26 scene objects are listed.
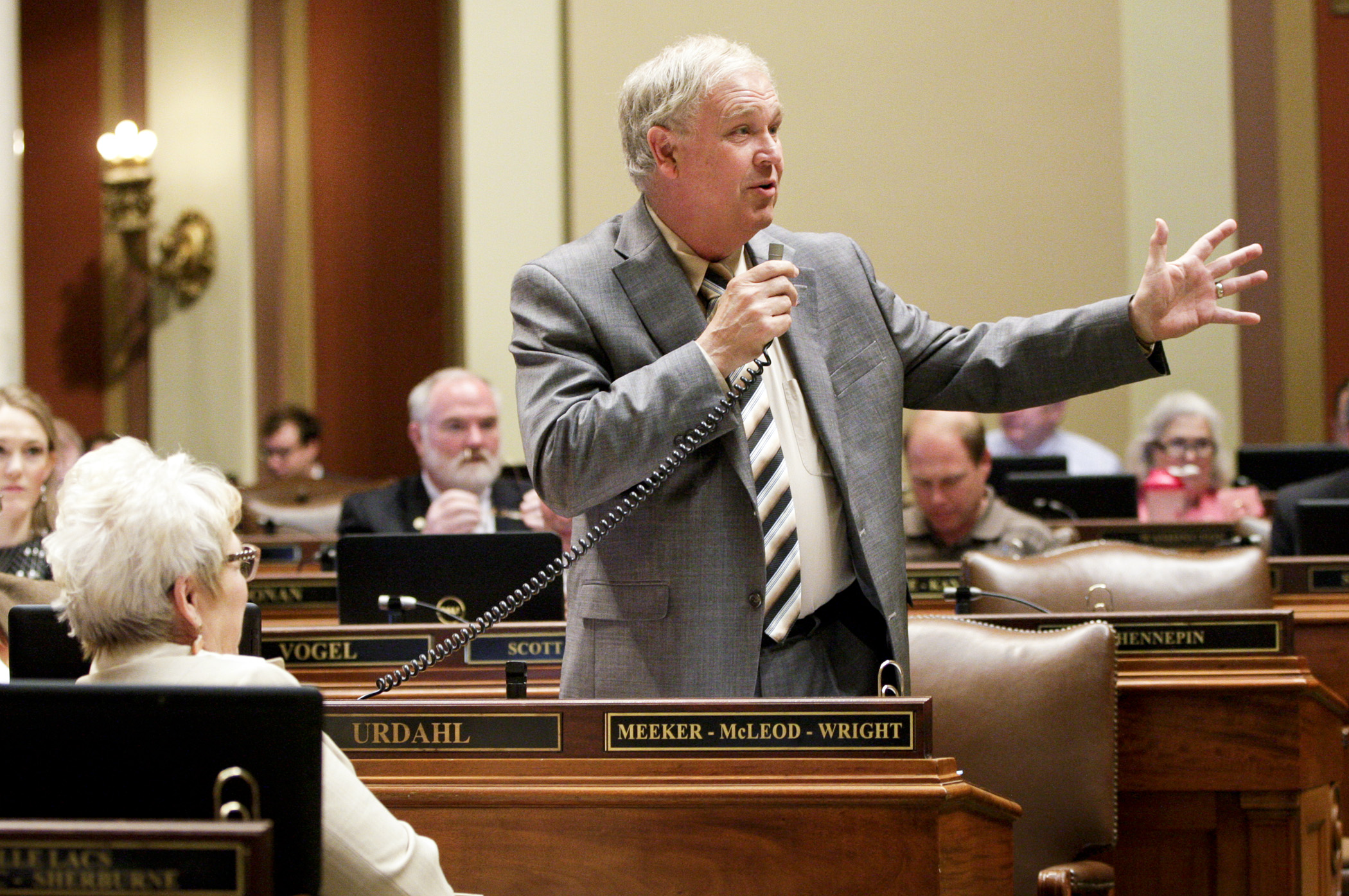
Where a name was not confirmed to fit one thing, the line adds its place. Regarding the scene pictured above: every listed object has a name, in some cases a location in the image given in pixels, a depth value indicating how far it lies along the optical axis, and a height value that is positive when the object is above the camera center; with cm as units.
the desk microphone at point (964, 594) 641 -15
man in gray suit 420 +17
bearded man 1056 +19
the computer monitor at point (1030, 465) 1213 +18
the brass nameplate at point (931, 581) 785 -16
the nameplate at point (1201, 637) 580 -22
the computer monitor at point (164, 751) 291 -19
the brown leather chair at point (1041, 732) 540 -36
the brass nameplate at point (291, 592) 806 -15
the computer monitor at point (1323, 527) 847 -5
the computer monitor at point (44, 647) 434 -15
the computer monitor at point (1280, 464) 1189 +16
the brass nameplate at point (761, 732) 389 -25
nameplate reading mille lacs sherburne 276 -28
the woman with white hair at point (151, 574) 353 -5
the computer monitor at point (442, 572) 662 -9
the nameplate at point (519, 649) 633 -24
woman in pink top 1137 +21
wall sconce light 1908 +181
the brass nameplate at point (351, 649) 626 -23
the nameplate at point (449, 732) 406 -26
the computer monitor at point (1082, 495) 1038 +6
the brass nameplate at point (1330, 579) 769 -16
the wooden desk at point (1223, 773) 570 -46
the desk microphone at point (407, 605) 610 -15
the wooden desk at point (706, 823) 382 -36
